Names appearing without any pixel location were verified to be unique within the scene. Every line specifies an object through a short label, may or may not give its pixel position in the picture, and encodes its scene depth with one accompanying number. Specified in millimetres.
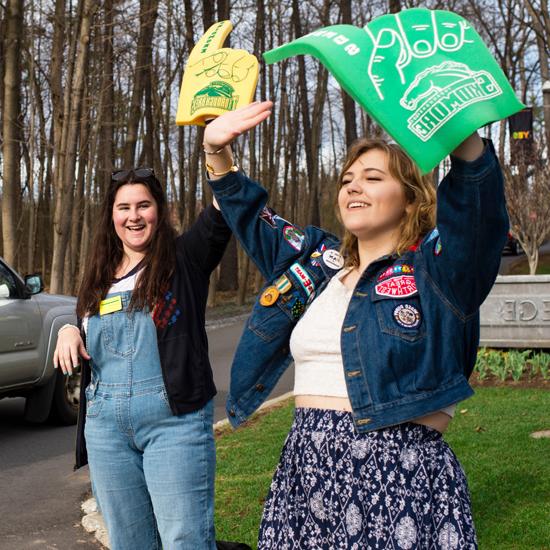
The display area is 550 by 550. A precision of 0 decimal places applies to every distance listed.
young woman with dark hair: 3000
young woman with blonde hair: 2051
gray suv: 7969
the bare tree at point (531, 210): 19125
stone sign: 10484
